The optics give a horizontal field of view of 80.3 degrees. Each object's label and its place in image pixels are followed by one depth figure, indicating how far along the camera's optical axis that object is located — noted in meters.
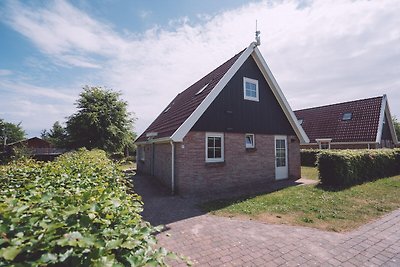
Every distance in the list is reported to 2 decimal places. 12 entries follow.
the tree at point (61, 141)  22.21
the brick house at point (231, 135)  10.12
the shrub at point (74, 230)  1.30
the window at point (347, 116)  22.33
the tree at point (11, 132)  55.74
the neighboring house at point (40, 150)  23.57
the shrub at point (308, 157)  19.36
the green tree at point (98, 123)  21.44
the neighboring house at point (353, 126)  19.77
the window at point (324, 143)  21.89
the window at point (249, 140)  12.12
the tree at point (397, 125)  45.97
